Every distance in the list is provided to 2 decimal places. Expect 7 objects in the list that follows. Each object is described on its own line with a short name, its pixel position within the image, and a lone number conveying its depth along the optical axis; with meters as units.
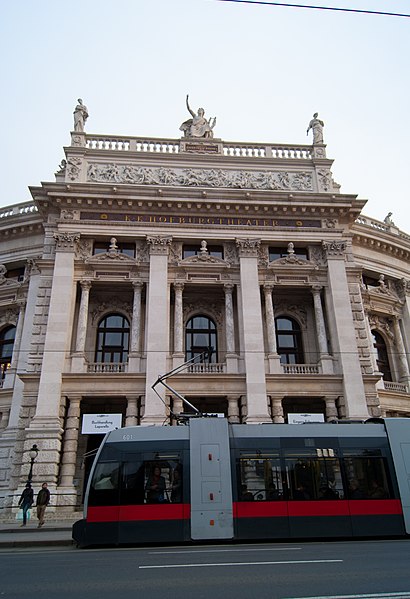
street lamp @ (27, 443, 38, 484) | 21.08
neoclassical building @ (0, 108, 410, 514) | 24.98
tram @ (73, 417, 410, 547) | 13.05
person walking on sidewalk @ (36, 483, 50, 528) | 18.58
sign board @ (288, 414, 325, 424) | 24.69
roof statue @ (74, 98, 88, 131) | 30.70
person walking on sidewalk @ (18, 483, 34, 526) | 19.16
